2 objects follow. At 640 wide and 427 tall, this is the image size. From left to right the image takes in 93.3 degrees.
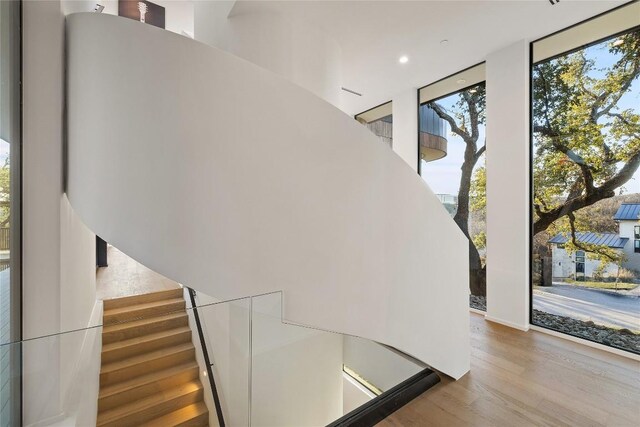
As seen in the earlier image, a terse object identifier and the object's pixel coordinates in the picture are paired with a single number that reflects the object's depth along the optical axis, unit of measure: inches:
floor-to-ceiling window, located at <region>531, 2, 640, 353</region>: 124.7
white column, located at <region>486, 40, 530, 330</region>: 148.3
